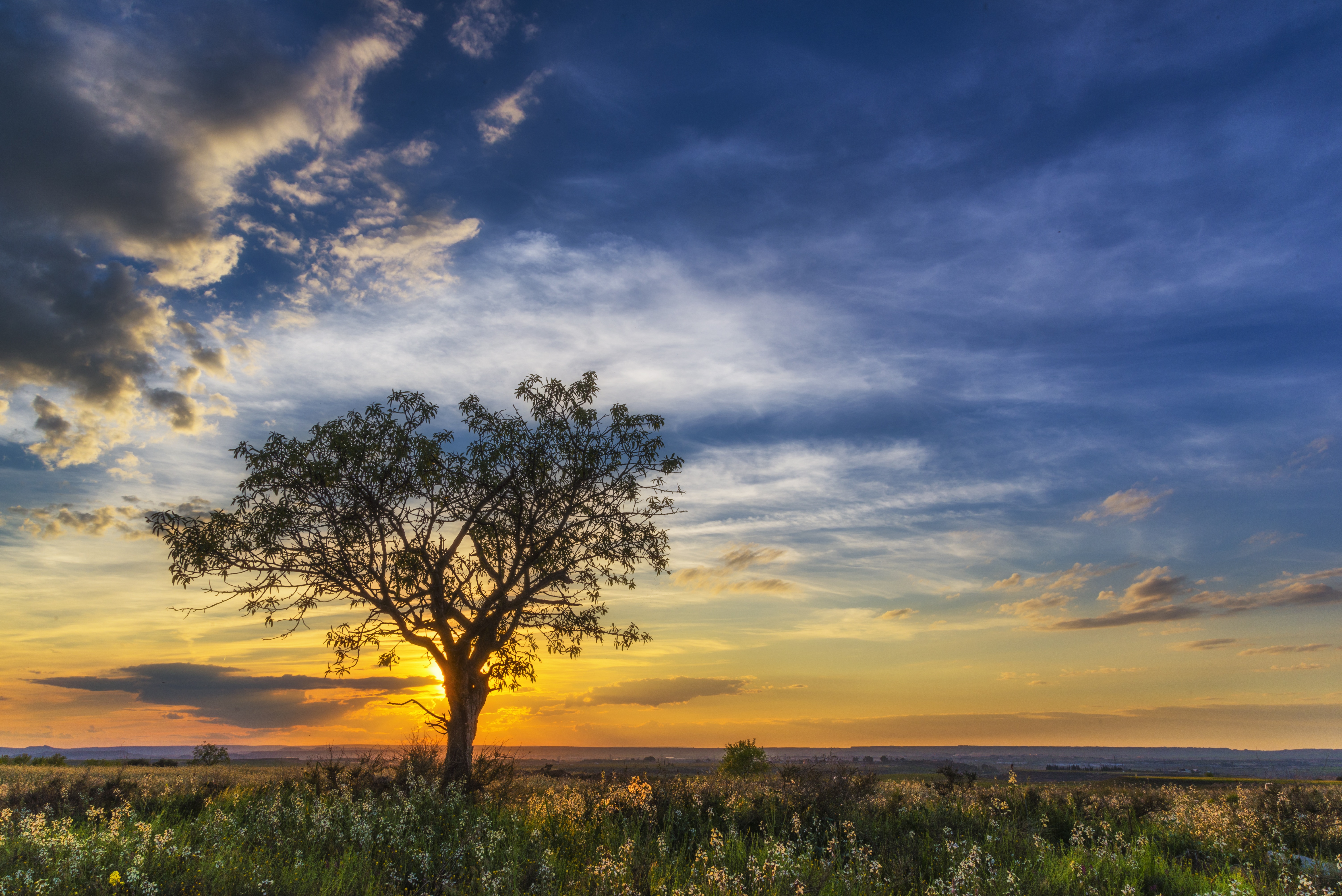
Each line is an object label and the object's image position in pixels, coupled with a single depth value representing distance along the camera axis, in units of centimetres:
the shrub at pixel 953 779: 1903
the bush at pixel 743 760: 4244
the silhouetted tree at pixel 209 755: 5703
